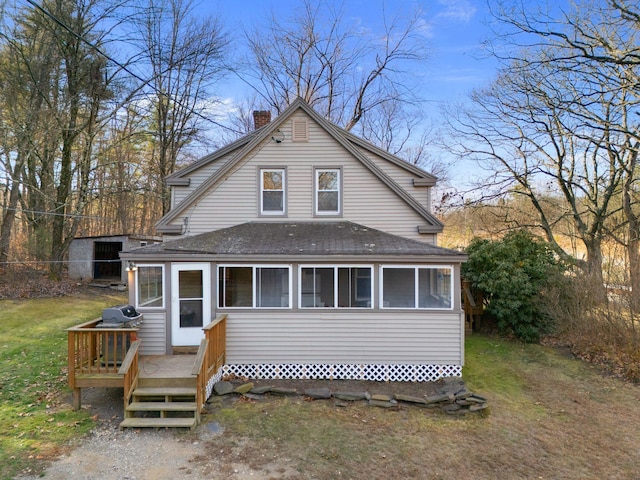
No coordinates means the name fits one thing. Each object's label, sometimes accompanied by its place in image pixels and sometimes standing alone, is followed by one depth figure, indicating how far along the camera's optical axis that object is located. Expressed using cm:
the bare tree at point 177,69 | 2139
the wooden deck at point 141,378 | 642
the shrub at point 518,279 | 1133
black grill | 751
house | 845
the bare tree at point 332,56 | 2406
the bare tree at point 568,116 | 1055
